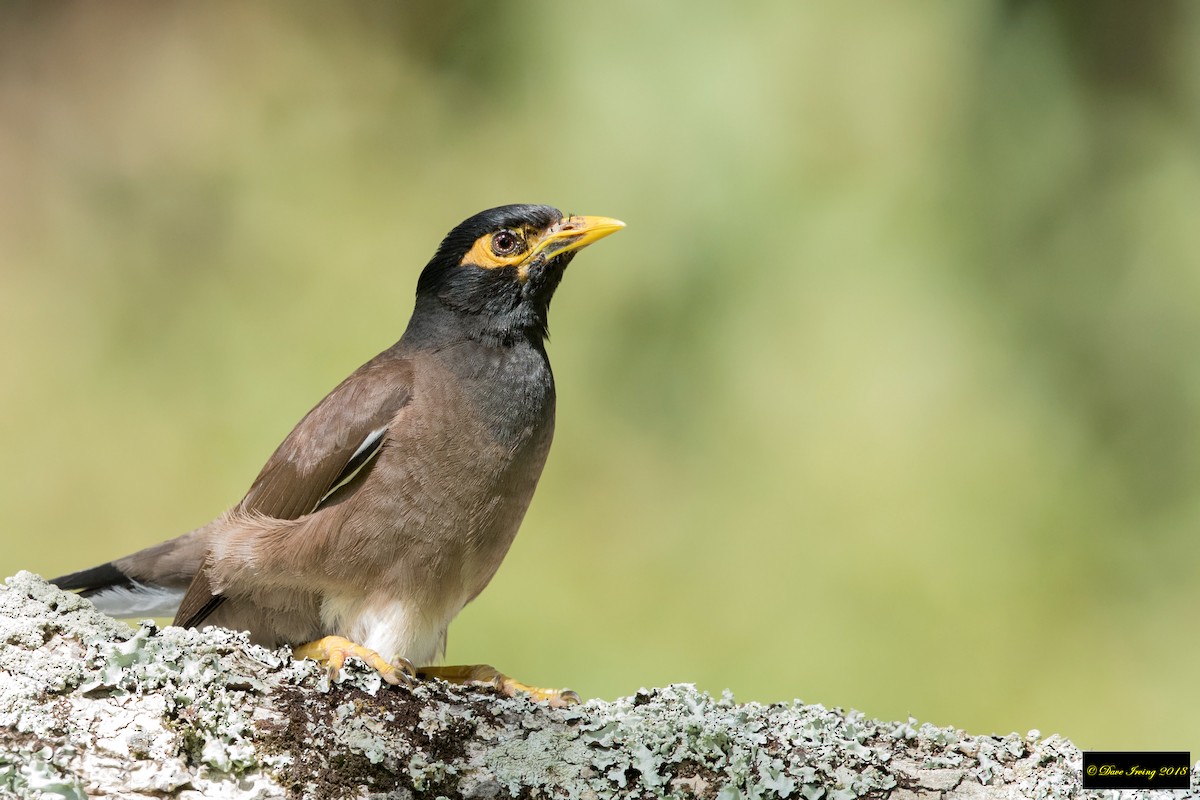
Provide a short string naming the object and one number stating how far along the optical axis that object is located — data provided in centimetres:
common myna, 714
